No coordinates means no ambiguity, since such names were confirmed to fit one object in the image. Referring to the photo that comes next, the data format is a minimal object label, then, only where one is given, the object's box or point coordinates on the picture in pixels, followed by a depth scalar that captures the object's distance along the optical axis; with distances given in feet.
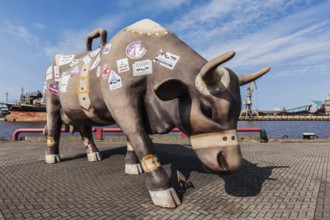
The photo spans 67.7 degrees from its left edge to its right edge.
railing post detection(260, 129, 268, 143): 48.29
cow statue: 13.14
